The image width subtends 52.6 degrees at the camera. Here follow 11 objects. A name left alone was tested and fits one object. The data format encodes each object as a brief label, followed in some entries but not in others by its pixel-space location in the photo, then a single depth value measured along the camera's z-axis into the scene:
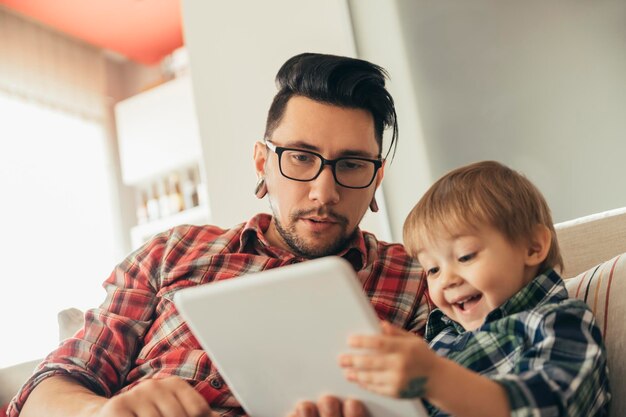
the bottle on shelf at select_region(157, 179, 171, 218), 4.63
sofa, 0.92
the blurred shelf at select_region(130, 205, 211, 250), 4.39
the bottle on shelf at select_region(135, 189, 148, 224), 4.79
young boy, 0.65
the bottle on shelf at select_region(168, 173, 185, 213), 4.59
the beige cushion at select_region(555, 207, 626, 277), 1.24
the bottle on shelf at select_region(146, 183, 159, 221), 4.71
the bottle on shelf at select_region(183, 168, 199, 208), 4.56
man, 1.18
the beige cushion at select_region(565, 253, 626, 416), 0.90
